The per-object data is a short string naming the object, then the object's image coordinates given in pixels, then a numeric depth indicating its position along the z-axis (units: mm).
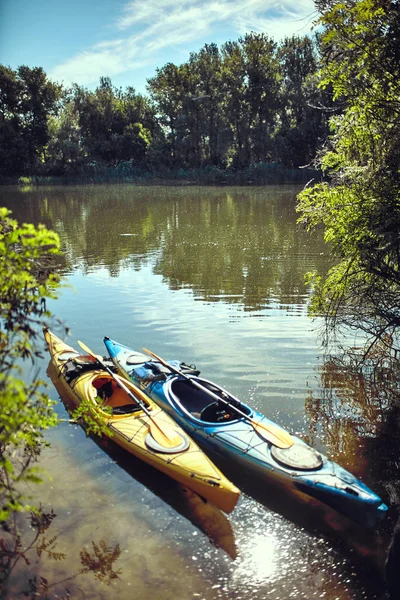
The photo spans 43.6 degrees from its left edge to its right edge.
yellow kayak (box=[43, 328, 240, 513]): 5523
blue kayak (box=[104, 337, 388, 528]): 5309
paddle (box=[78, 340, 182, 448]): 6281
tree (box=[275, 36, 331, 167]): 51625
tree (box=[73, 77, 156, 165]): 60125
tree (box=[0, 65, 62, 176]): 57553
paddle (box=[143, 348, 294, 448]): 6160
